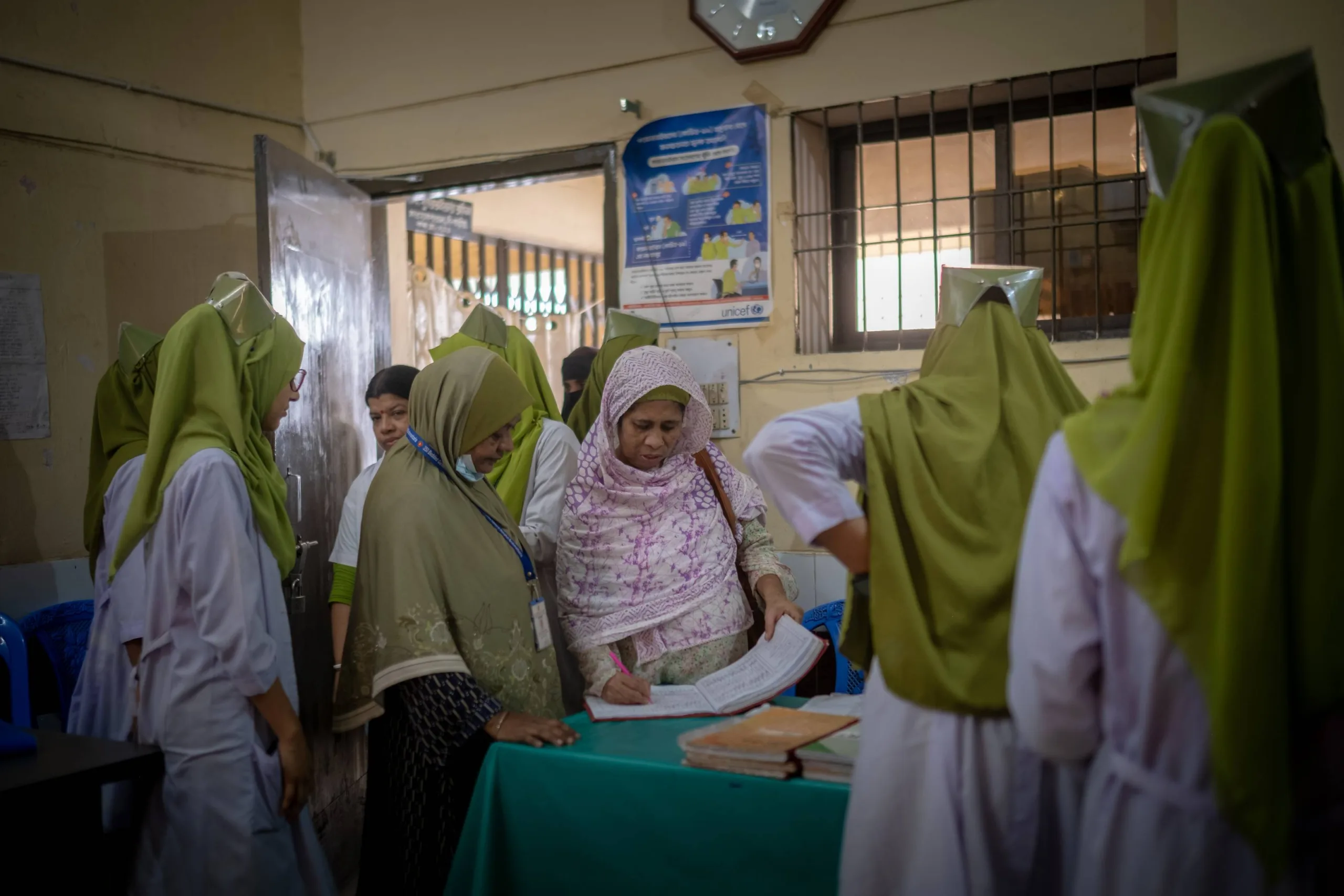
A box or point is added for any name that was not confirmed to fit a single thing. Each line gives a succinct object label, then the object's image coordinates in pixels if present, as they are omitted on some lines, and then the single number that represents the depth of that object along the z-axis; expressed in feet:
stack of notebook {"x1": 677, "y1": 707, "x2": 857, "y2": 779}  5.52
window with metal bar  10.57
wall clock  11.23
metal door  11.35
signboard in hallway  14.79
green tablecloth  5.45
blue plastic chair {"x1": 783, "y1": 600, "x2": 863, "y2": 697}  9.47
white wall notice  11.74
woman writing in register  7.90
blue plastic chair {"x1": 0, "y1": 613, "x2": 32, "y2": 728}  9.37
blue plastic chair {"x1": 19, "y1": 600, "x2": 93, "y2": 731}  10.45
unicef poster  11.70
